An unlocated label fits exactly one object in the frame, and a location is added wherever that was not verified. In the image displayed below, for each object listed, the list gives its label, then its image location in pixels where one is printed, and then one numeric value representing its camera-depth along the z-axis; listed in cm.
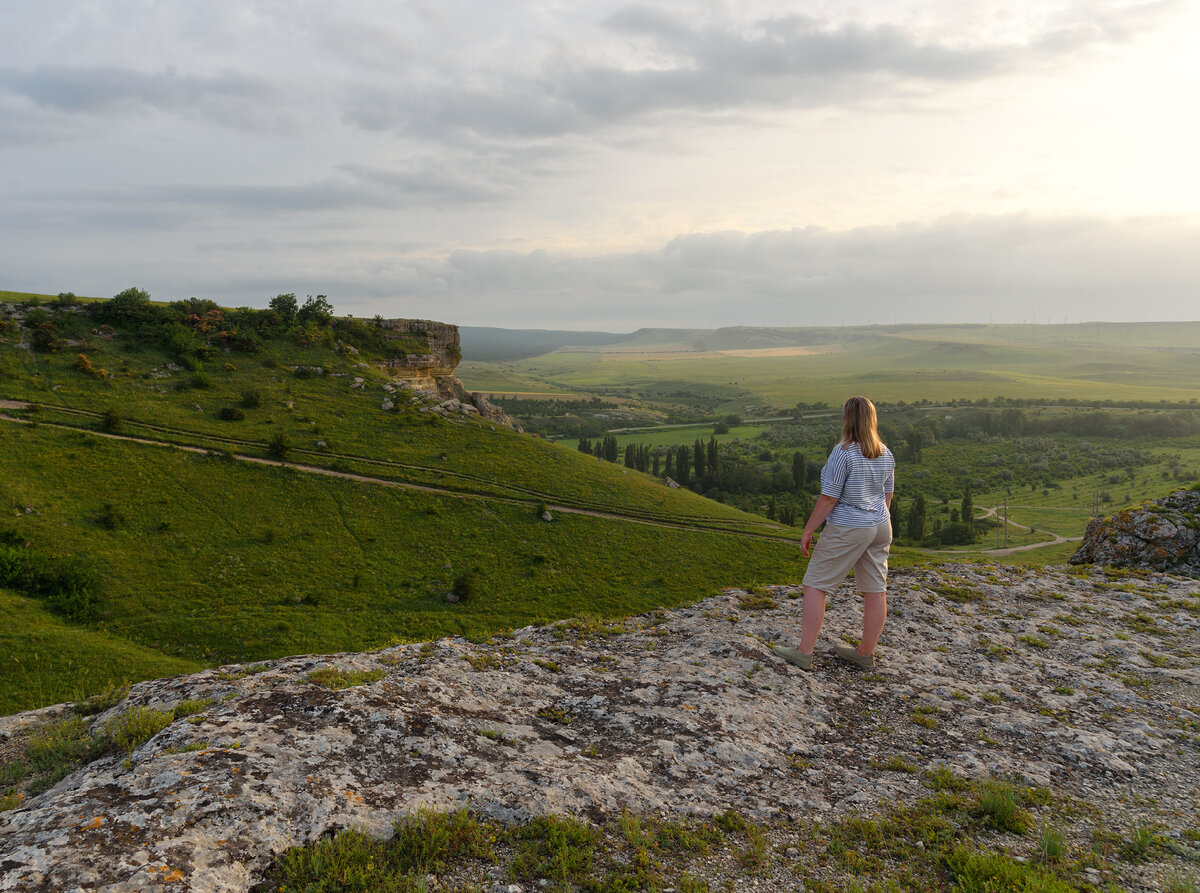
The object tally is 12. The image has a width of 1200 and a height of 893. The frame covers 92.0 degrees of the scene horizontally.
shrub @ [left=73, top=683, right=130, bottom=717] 746
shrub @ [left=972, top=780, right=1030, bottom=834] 564
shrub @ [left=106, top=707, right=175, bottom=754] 600
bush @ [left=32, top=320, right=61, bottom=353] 4728
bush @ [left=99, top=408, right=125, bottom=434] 3962
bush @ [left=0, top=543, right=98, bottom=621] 2386
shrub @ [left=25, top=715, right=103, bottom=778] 604
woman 897
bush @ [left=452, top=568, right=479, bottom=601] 3150
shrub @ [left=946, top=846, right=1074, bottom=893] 470
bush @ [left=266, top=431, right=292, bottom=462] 4169
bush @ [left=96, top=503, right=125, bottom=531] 3012
